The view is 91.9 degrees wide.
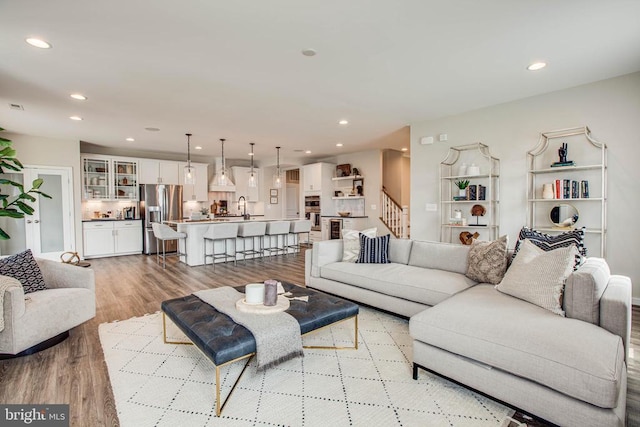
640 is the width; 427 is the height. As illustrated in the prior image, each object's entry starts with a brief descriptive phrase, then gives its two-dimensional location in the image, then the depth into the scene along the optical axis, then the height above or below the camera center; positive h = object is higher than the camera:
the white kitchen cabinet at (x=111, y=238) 7.23 -0.71
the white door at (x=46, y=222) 6.33 -0.27
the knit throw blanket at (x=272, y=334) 1.98 -0.84
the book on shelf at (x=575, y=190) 3.97 +0.19
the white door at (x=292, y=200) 11.24 +0.25
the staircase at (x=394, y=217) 8.02 -0.28
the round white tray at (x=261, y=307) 2.29 -0.76
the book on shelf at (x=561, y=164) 3.98 +0.54
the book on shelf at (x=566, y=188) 4.02 +0.22
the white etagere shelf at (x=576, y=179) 3.85 +0.36
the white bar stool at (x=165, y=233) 6.04 -0.50
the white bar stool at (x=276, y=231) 7.11 -0.57
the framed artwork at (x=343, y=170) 9.16 +1.10
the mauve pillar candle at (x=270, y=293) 2.40 -0.67
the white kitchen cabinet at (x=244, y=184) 9.90 +0.77
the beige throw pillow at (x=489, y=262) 2.91 -0.54
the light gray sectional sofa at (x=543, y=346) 1.49 -0.78
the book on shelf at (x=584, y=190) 3.94 +0.19
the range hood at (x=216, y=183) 9.34 +0.75
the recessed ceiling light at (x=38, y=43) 2.68 +1.47
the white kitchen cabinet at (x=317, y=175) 9.23 +0.96
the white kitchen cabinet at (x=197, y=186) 8.70 +0.63
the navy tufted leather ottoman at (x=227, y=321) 1.86 -0.81
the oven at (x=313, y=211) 9.62 -0.12
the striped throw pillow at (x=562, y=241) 2.44 -0.30
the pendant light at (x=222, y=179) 6.34 +0.59
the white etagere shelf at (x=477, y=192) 4.77 +0.22
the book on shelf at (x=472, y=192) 4.83 +0.22
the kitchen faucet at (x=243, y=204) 9.79 +0.12
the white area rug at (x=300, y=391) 1.79 -1.22
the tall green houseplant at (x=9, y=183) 2.98 +0.23
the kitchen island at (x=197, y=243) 6.32 -0.76
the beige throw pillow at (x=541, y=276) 2.11 -0.51
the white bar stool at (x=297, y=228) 7.67 -0.53
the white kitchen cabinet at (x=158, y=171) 8.07 +0.98
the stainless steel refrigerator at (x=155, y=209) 7.80 -0.02
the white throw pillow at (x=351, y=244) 4.04 -0.49
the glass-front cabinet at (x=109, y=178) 7.45 +0.75
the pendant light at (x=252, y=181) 6.87 +0.59
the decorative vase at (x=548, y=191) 4.12 +0.19
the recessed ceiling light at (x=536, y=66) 3.30 +1.51
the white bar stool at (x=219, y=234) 6.11 -0.53
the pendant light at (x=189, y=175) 5.96 +0.64
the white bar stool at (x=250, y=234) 6.66 -0.57
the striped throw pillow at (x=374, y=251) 3.87 -0.56
